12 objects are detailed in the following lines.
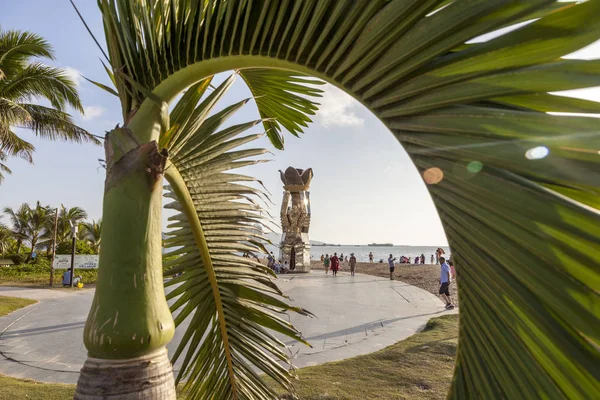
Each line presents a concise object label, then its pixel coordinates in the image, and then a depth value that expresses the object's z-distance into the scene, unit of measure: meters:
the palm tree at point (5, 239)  29.03
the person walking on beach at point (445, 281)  10.41
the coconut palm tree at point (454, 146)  0.48
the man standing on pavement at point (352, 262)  22.53
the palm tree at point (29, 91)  11.20
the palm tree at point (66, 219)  32.19
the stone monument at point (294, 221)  24.36
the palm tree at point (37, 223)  33.75
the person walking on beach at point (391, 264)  19.32
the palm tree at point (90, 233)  30.45
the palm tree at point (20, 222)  34.12
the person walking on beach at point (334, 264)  22.48
